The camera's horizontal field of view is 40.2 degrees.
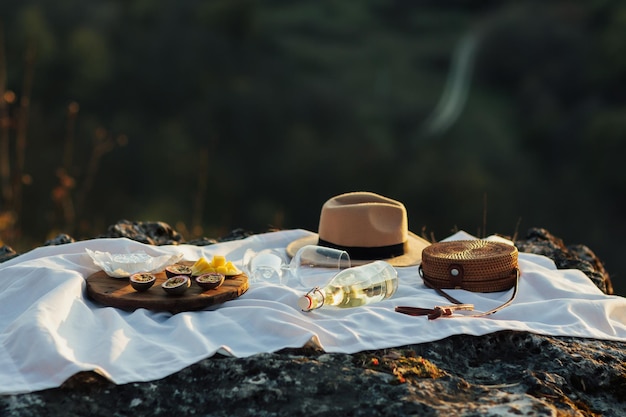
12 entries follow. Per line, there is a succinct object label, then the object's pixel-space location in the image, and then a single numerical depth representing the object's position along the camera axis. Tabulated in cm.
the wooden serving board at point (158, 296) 314
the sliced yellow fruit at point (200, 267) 337
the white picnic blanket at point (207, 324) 270
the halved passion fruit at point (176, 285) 315
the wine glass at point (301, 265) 361
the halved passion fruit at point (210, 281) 319
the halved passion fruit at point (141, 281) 320
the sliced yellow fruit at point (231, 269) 340
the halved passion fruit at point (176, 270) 336
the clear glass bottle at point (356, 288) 315
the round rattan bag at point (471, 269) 348
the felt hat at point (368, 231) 392
